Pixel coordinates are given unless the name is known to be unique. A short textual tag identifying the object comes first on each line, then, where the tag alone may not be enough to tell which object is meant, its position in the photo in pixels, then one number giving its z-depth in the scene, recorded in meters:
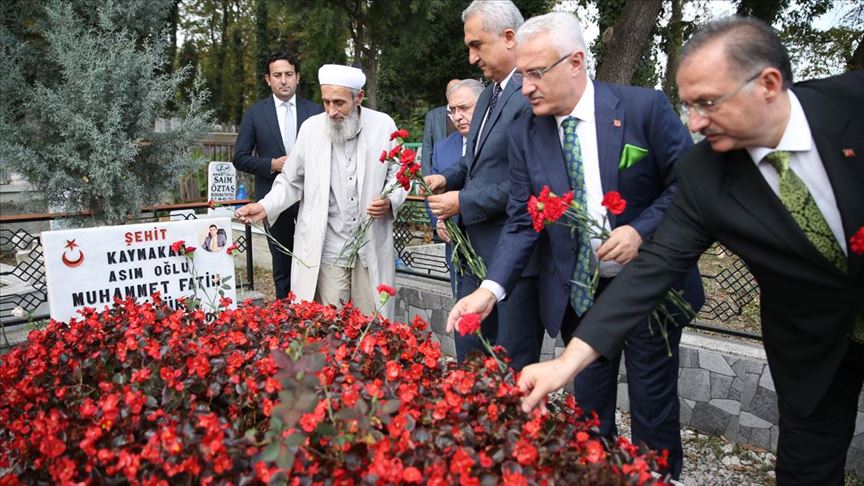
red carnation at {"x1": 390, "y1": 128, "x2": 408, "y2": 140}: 3.18
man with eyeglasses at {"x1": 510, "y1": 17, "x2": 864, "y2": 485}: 1.65
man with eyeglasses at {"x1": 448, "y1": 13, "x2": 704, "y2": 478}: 2.29
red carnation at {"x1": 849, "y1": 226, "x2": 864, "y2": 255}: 1.61
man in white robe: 3.78
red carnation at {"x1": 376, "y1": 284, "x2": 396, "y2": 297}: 2.23
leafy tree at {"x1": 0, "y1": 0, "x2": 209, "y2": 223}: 4.02
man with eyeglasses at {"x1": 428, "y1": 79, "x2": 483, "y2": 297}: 4.16
